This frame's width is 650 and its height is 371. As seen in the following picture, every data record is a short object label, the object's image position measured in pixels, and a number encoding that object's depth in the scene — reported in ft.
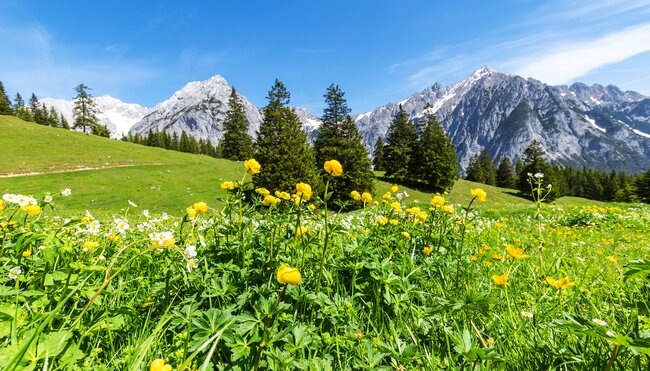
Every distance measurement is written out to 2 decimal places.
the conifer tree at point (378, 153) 224.12
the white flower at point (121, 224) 9.19
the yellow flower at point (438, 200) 9.62
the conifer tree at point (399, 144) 140.15
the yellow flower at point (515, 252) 7.30
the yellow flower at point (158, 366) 3.53
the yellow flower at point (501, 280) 5.68
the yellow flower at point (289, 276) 3.98
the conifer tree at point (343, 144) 92.89
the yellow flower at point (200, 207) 7.03
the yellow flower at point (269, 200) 7.73
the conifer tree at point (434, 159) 129.59
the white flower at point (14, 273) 6.39
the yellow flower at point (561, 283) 6.11
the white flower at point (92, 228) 8.77
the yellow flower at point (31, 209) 6.75
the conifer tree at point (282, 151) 75.61
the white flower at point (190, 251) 6.52
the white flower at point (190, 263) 6.01
